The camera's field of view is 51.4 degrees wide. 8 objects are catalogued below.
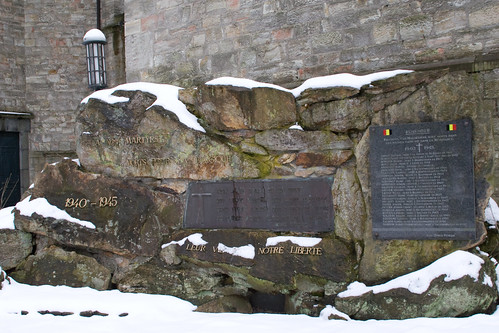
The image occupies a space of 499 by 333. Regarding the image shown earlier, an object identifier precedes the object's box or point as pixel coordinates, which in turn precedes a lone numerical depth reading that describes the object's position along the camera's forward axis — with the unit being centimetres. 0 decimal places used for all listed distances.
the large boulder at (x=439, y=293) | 349
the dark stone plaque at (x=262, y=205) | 411
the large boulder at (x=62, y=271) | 457
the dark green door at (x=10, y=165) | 1058
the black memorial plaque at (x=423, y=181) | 363
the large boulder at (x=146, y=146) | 443
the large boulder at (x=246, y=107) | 423
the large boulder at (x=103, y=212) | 452
